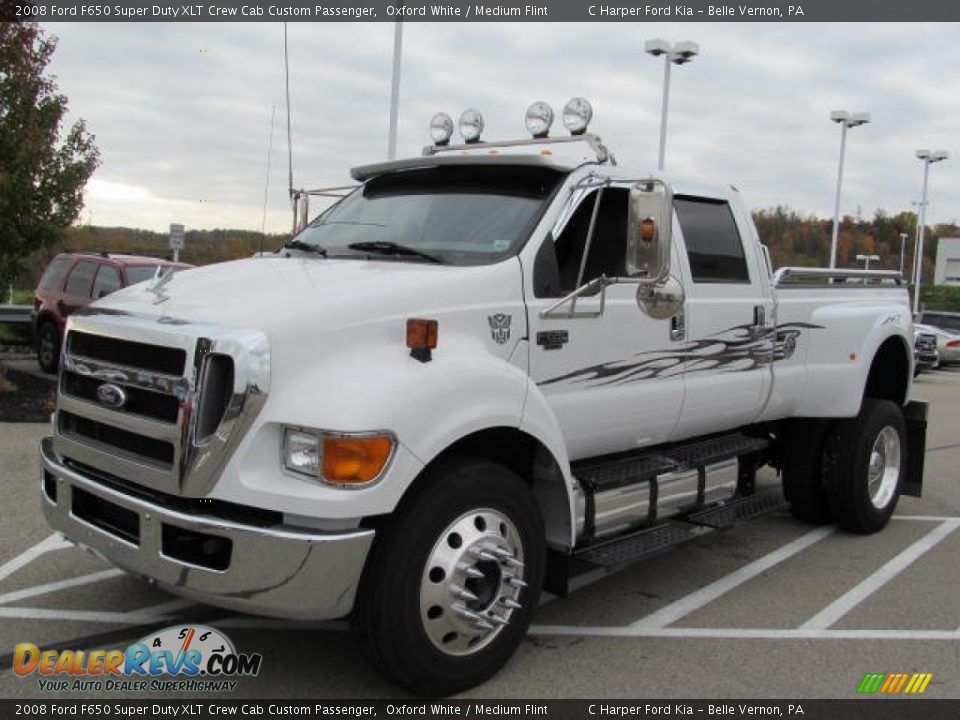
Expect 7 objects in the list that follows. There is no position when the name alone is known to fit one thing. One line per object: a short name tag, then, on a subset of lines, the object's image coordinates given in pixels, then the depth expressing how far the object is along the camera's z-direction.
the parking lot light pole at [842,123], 29.11
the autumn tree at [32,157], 10.63
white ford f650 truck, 3.26
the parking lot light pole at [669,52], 16.69
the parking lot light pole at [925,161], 38.41
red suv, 12.82
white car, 25.17
